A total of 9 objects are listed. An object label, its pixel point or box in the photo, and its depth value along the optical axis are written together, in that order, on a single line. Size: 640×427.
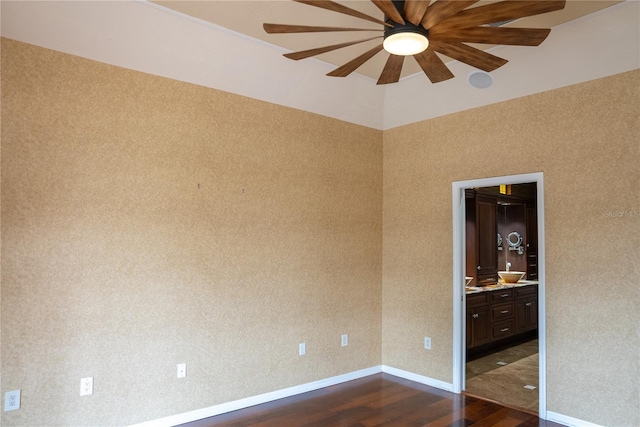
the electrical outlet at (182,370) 3.49
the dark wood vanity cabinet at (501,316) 5.36
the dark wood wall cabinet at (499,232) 5.96
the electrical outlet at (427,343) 4.57
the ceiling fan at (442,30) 1.89
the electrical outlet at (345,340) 4.64
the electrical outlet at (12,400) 2.78
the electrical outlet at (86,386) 3.05
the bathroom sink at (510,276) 6.41
